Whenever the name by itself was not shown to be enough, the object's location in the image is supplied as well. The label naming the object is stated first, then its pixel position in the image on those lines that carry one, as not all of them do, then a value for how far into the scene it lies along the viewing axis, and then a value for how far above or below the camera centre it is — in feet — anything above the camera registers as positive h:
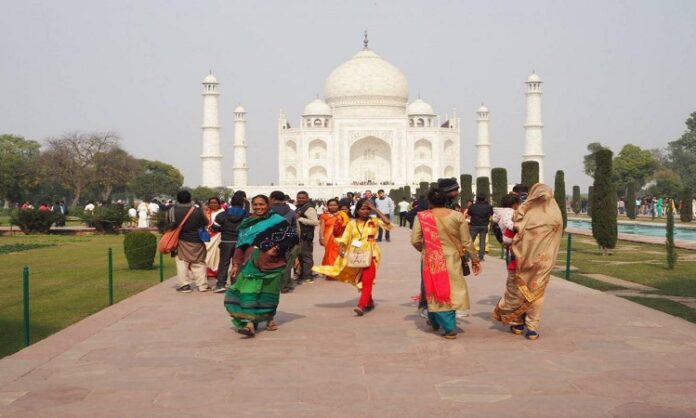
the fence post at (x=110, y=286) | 25.35 -2.56
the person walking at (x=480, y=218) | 40.81 -0.67
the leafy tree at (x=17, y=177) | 122.52 +4.56
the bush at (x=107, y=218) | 68.71 -1.08
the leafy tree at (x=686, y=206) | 88.22 -0.15
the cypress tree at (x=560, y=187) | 68.97 +1.54
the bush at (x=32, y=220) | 67.82 -1.24
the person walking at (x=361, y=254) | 22.32 -1.41
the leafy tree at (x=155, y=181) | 179.07 +5.85
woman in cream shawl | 18.97 -1.26
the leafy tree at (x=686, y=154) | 181.79 +13.97
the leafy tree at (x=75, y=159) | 119.65 +7.15
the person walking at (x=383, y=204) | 57.85 +0.08
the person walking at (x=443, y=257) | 18.89 -1.26
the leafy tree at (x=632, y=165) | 167.73 +8.35
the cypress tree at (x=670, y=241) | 35.37 -1.61
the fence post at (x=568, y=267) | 32.11 -2.50
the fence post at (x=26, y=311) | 18.26 -2.44
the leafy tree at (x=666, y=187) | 146.10 +3.38
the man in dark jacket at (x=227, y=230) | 28.02 -0.88
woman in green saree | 19.45 -1.63
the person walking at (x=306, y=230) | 30.50 -0.96
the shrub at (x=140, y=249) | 36.70 -2.02
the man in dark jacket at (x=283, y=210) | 25.77 -0.16
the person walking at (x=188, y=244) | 27.55 -1.35
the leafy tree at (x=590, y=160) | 186.35 +10.62
